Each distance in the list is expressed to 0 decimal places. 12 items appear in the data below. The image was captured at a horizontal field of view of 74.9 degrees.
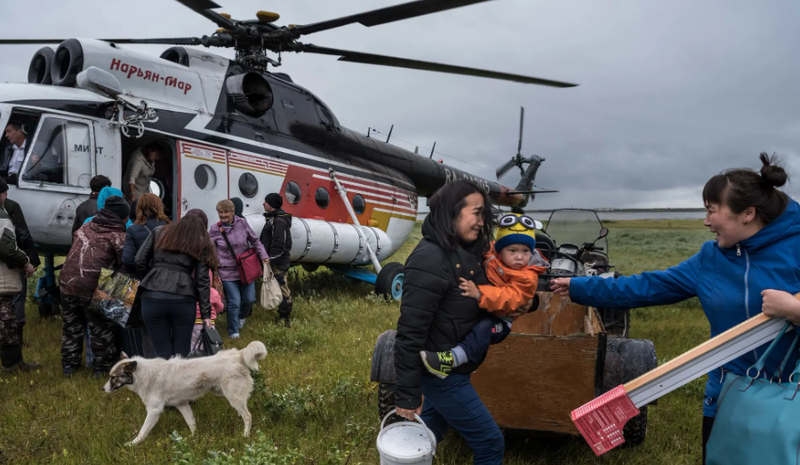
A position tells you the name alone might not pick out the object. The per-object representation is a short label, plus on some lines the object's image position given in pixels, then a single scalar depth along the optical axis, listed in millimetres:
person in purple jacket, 6343
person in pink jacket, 4684
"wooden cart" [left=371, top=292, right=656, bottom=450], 2984
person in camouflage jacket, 4801
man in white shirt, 5594
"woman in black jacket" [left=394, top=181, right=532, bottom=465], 2398
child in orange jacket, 2461
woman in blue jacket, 2217
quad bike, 5574
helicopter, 5914
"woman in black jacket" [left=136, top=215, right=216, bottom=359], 4176
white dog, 3676
